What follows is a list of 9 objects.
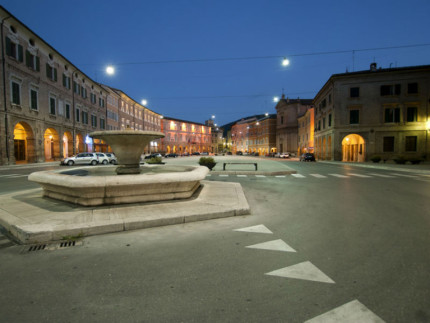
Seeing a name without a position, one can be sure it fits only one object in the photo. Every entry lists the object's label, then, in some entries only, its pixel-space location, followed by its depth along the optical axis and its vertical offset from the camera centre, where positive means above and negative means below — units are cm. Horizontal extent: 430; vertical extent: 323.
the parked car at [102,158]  2800 -97
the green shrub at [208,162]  1670 -85
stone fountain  588 -86
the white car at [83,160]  2548 -101
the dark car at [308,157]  3719 -119
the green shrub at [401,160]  2786 -129
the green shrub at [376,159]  3035 -126
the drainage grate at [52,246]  386 -160
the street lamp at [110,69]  1571 +544
